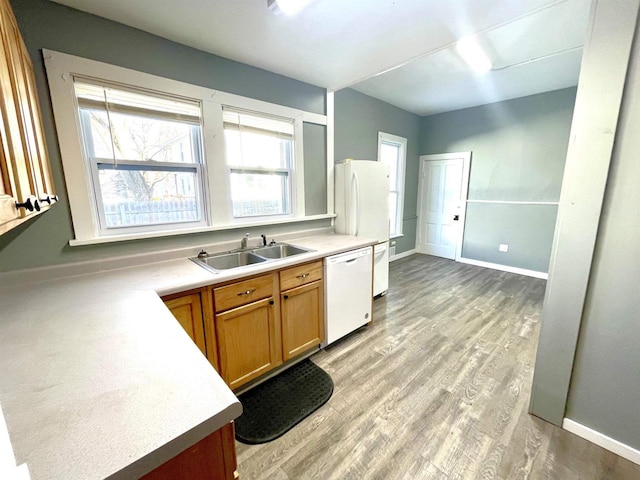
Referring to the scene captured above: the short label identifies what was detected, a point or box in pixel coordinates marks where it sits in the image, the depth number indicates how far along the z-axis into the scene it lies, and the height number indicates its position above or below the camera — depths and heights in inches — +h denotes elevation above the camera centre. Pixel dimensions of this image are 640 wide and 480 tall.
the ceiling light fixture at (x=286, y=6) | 56.5 +40.7
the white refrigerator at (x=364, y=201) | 113.6 -4.1
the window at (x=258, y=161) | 90.4 +11.6
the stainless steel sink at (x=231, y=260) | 82.6 -21.5
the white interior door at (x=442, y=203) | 182.2 -8.0
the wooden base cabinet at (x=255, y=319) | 61.4 -33.4
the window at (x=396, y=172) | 171.0 +13.8
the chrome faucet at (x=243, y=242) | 91.4 -17.1
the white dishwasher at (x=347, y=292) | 87.7 -35.0
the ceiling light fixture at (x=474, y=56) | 94.8 +52.4
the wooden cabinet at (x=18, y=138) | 28.7 +7.9
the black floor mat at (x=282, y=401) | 61.6 -54.8
